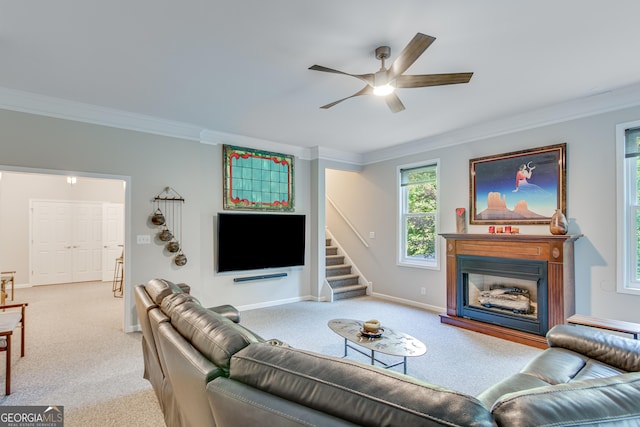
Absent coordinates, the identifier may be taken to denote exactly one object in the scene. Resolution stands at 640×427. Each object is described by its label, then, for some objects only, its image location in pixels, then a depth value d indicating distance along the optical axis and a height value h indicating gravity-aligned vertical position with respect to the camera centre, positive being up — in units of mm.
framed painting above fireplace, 3793 +411
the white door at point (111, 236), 7938 -482
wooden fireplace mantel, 3480 -473
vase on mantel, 3529 -70
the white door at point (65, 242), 7191 -595
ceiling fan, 2264 +1087
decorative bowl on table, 2684 -973
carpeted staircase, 5898 -1162
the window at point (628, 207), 3285 +115
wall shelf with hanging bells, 4219 -26
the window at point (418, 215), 5158 +44
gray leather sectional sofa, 752 -497
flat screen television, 4785 -379
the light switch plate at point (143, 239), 4086 -285
